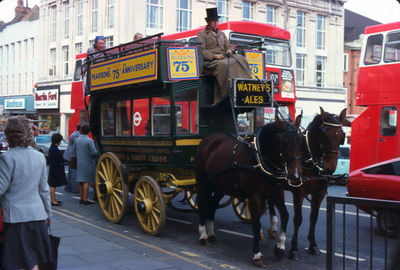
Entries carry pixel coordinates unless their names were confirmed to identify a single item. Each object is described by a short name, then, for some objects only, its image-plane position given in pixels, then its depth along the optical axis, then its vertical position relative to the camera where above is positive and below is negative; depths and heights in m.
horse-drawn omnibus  8.38 +0.17
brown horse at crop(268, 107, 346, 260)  7.41 -0.46
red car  8.62 -0.93
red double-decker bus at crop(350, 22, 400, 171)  13.81 +0.87
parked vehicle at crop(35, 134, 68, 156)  24.30 -0.88
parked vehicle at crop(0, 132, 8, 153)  20.79 -0.80
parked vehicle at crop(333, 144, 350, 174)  18.22 -1.34
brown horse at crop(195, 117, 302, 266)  6.66 -0.62
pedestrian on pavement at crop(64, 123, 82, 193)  12.87 -0.96
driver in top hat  8.39 +1.21
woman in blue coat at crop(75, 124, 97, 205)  11.76 -0.73
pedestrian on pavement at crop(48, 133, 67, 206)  11.72 -1.02
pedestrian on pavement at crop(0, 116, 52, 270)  4.45 -0.71
